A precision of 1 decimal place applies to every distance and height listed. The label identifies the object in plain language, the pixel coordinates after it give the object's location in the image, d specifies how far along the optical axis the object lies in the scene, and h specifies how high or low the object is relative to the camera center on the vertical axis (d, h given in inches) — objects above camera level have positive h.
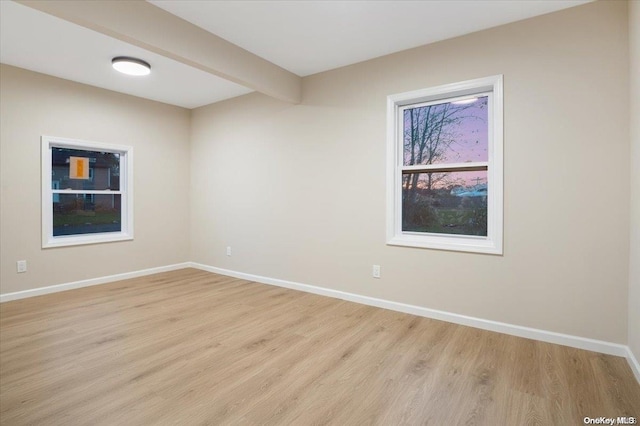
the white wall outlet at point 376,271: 135.9 -26.5
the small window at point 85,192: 155.3 +9.7
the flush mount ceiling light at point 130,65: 131.3 +62.3
